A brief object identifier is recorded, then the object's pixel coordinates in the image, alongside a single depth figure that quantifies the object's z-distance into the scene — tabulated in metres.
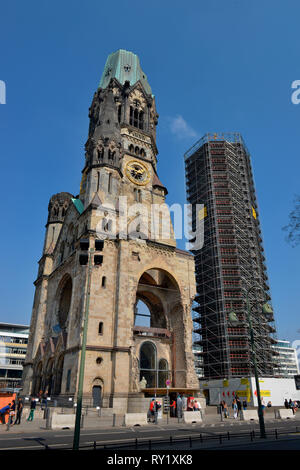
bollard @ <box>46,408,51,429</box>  19.24
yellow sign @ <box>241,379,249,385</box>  40.25
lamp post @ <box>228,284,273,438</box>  14.47
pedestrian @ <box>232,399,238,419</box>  27.30
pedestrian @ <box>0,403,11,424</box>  21.43
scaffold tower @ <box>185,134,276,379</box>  48.59
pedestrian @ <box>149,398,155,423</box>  24.78
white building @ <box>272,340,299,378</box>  128.19
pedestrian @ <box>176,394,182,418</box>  26.00
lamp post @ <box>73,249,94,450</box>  10.03
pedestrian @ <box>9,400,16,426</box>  22.05
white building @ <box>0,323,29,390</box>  87.38
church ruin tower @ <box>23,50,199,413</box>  31.44
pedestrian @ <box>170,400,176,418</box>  28.47
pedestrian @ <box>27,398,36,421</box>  24.52
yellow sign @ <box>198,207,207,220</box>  59.17
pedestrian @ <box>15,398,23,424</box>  21.91
